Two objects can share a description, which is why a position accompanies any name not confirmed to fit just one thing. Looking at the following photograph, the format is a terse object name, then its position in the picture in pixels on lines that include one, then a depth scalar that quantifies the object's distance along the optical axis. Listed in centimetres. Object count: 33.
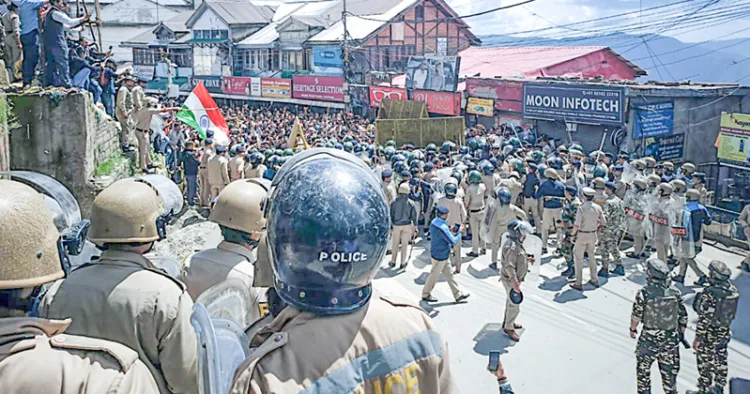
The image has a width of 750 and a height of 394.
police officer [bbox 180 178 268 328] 382
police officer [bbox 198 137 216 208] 1383
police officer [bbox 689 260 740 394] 621
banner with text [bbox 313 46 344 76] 3584
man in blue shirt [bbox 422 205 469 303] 892
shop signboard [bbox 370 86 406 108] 2694
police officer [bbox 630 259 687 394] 604
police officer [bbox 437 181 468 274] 1039
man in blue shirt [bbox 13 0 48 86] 1046
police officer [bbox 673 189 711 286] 984
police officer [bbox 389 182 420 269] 1073
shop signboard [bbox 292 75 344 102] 3272
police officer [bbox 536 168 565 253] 1140
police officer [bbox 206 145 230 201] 1286
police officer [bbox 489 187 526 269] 1069
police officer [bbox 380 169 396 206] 1127
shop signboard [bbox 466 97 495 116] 2303
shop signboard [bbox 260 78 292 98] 3584
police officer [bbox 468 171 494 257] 1168
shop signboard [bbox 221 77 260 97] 3784
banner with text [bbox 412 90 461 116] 2414
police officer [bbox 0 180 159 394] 178
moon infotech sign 1764
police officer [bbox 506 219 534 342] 778
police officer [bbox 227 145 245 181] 1289
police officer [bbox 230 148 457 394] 173
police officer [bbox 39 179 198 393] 284
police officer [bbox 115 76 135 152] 1284
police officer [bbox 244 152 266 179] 1253
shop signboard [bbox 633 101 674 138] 1752
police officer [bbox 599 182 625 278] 1011
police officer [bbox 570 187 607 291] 951
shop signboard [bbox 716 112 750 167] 1669
